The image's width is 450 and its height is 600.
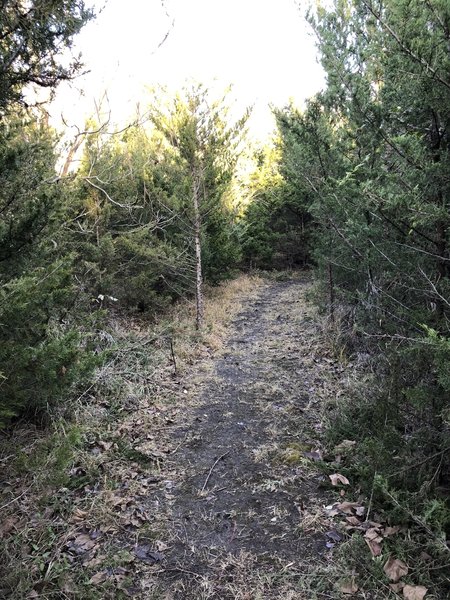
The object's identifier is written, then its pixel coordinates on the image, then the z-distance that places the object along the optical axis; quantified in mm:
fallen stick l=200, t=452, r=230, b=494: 3706
